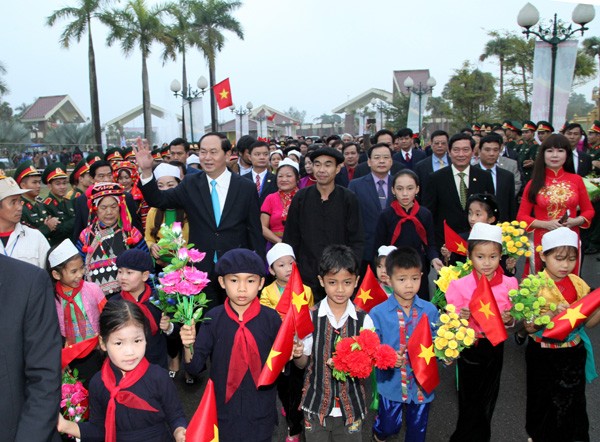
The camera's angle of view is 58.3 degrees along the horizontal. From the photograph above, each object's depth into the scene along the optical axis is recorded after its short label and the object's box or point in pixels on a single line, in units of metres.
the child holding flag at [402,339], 3.52
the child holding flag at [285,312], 3.85
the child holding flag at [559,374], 3.47
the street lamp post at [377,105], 26.60
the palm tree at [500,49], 27.91
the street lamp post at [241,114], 26.31
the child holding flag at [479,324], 3.38
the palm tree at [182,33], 31.05
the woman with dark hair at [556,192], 5.11
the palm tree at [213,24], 35.97
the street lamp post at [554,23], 11.34
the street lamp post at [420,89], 20.41
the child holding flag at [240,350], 3.02
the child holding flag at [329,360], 3.22
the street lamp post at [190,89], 21.34
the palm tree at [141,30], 29.22
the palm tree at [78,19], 27.97
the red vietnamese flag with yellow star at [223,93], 18.08
